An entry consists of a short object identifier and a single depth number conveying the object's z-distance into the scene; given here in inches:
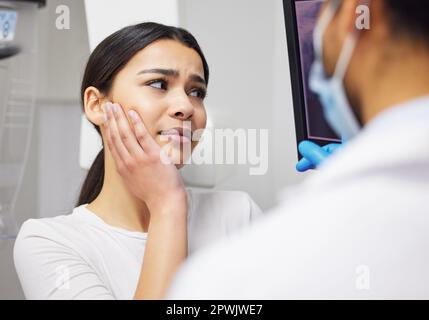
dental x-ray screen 32.6
